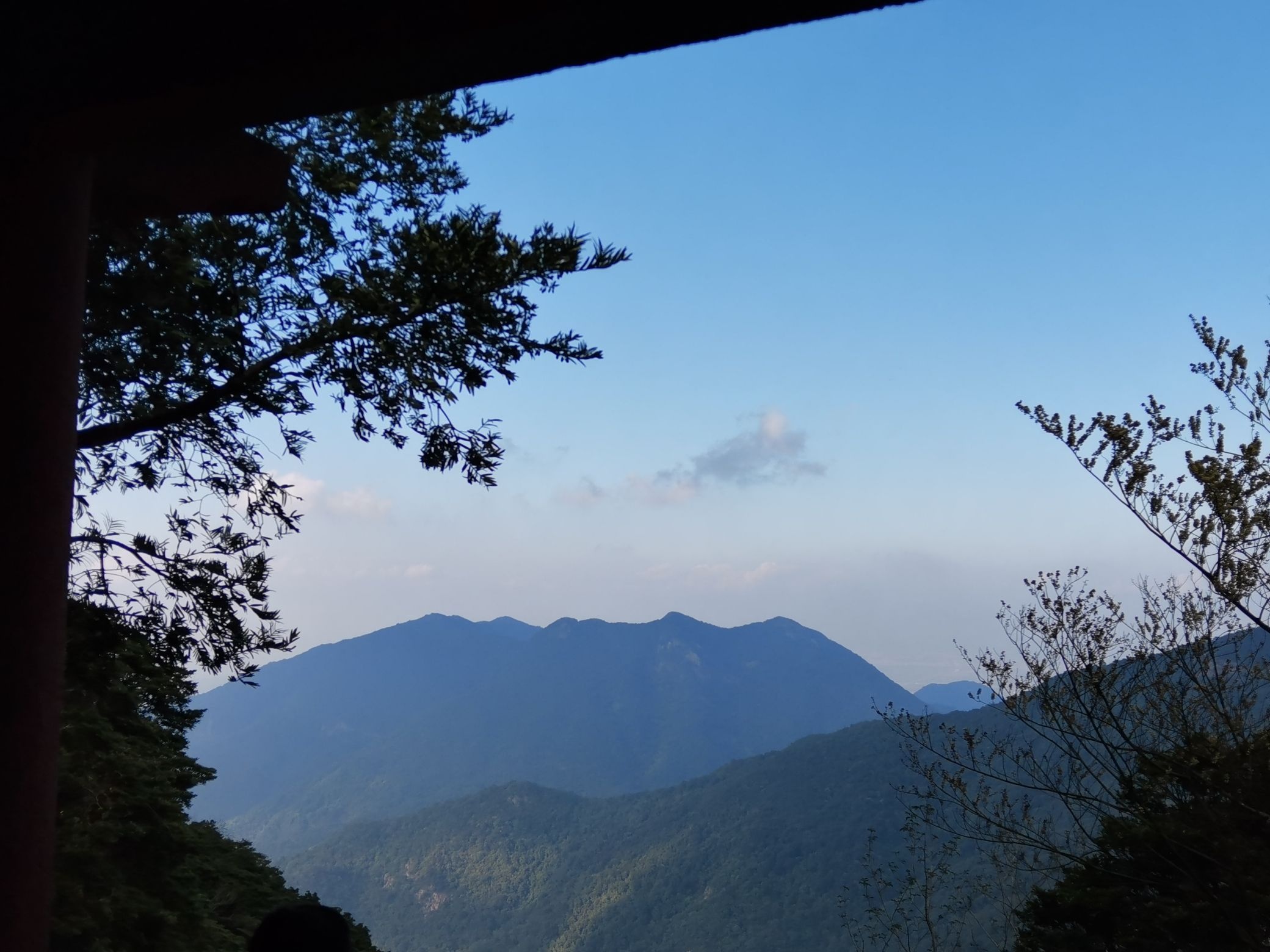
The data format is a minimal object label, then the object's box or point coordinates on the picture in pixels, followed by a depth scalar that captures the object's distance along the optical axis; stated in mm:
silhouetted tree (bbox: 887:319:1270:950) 7129
